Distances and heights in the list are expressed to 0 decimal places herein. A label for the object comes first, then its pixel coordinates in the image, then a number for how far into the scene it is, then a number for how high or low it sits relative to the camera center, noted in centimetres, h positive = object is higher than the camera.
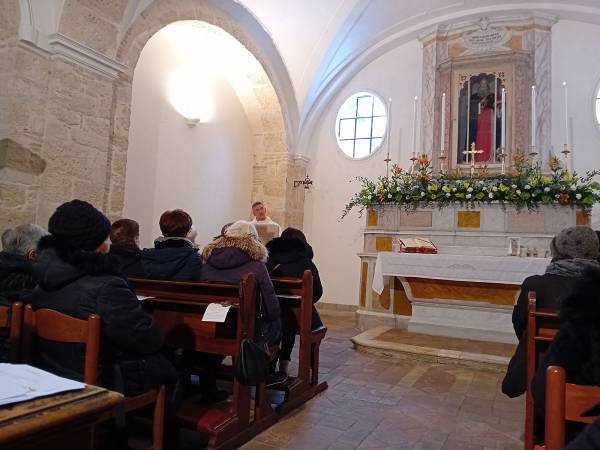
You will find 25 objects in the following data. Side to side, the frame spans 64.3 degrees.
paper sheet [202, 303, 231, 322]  283 -37
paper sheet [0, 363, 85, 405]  92 -29
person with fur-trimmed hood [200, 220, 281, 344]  347 -9
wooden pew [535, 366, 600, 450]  140 -40
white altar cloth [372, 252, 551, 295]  600 -6
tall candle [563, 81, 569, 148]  855 +294
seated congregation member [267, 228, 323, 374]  441 -6
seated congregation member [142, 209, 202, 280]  371 -4
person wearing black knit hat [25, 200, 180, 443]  225 -22
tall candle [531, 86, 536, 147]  761 +236
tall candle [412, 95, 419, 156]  946 +252
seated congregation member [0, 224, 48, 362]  250 -20
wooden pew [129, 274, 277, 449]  303 -53
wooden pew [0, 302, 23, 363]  213 -36
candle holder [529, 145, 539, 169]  897 +198
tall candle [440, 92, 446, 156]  962 +266
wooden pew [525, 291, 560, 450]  267 -40
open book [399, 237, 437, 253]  690 +22
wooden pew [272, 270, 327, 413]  402 -60
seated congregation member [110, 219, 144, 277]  372 +1
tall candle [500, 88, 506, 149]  928 +261
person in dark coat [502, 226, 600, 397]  291 -9
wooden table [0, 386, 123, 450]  85 -33
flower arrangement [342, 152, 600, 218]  666 +108
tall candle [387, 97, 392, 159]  1060 +297
